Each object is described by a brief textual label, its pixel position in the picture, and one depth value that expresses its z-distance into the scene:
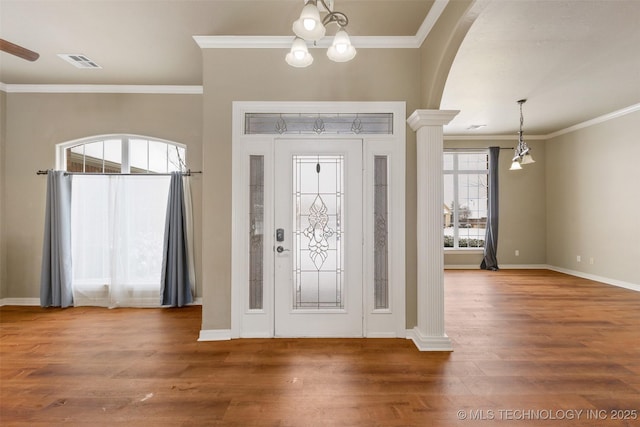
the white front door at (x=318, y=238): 3.36
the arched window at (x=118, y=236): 4.49
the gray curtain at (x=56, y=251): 4.36
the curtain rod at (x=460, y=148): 7.59
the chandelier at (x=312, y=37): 1.85
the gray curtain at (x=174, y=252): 4.41
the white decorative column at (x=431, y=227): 3.09
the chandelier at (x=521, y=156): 5.45
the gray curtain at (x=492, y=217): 7.37
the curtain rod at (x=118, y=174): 4.48
